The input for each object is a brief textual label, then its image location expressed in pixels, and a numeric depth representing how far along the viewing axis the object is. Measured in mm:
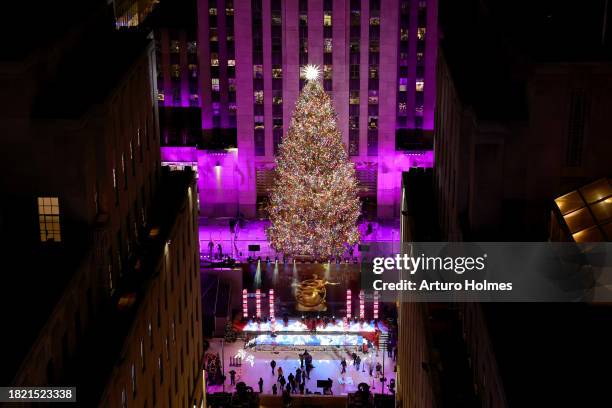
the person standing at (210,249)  97519
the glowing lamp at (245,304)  88056
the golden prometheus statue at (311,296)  89812
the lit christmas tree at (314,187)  93500
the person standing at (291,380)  77562
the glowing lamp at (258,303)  88750
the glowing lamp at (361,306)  87312
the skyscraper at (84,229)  42062
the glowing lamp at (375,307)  87562
